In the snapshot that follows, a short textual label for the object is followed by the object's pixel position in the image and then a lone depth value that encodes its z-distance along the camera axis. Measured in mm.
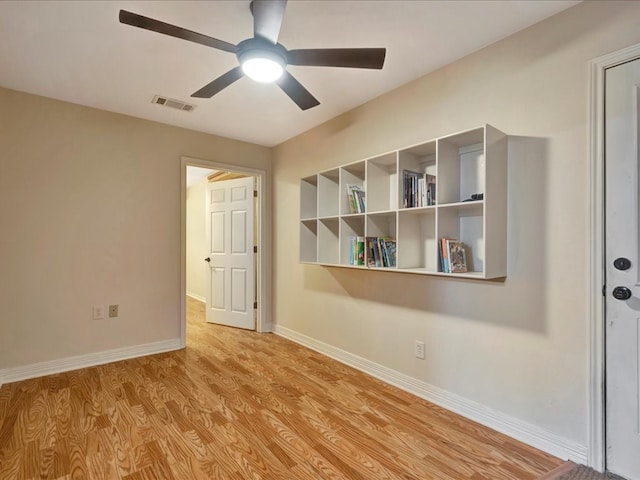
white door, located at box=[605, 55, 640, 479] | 1558
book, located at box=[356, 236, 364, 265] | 2678
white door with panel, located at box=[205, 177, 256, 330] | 4238
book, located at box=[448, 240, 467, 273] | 2061
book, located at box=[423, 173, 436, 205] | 2215
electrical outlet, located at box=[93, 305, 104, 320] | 3090
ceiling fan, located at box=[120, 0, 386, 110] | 1445
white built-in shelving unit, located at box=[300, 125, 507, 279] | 1924
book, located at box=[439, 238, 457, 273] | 2076
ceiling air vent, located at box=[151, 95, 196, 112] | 2901
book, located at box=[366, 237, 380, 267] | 2564
